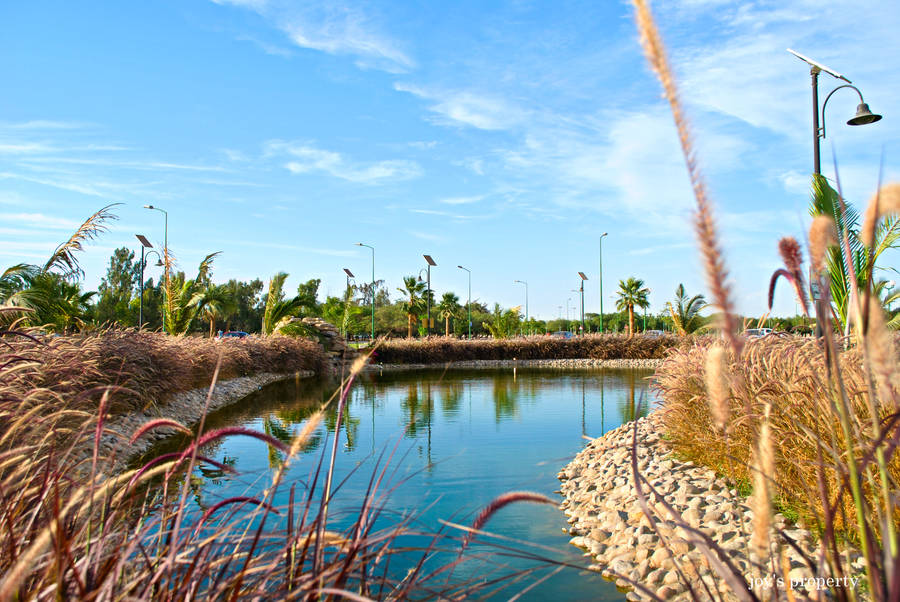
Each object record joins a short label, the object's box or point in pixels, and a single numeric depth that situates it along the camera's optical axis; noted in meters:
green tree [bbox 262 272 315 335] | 26.50
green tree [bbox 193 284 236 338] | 21.50
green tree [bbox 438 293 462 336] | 54.69
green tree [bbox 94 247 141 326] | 41.47
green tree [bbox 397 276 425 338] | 48.06
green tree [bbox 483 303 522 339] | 41.47
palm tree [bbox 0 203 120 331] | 8.66
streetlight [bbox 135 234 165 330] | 25.38
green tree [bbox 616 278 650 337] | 50.56
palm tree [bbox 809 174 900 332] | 10.09
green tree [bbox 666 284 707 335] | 36.53
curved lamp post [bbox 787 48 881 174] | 10.42
